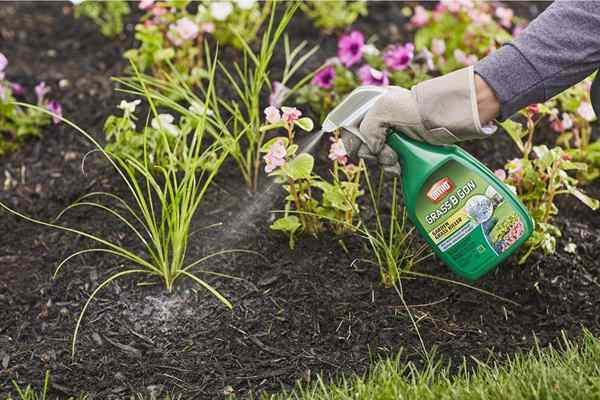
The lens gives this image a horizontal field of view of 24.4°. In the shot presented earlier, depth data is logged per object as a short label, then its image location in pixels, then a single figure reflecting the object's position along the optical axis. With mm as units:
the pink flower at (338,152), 3993
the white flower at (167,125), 4447
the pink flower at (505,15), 5605
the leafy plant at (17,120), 5295
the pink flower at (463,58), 5241
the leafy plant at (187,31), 5140
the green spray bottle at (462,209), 3746
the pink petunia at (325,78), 4993
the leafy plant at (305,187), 3955
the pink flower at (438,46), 5339
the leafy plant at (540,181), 4101
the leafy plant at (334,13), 6153
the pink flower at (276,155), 3917
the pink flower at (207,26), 5371
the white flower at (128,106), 4359
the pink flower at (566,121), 4771
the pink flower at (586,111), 4701
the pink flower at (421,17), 5835
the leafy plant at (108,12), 6298
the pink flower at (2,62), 4543
